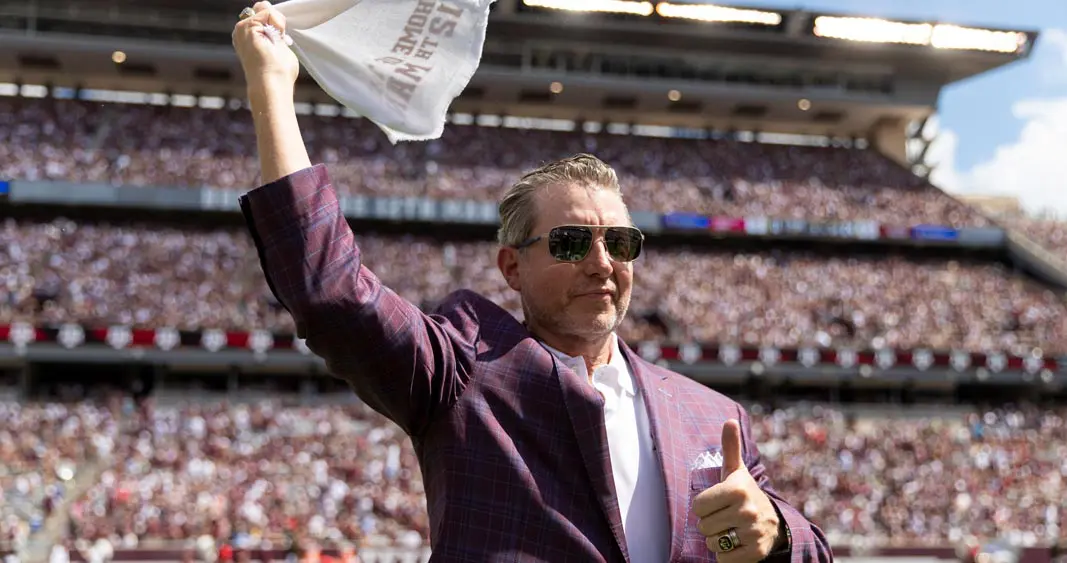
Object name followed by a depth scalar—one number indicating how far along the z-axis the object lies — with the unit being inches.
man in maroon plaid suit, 70.3
